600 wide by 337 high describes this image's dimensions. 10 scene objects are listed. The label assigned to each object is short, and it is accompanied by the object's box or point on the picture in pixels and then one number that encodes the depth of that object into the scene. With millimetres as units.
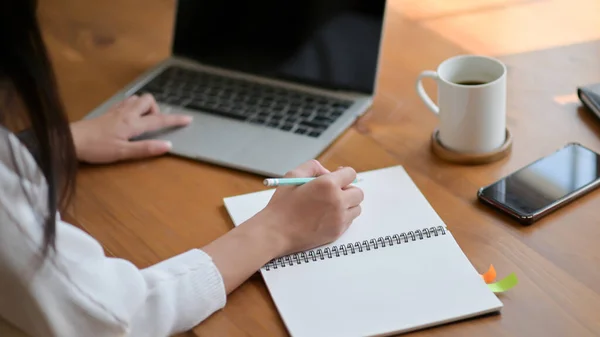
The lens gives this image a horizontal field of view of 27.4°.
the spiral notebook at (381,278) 1303
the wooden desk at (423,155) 1335
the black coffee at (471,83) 1543
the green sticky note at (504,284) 1329
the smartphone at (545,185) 1423
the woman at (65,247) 1209
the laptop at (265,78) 1585
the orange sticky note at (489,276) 1342
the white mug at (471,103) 1481
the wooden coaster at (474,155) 1515
